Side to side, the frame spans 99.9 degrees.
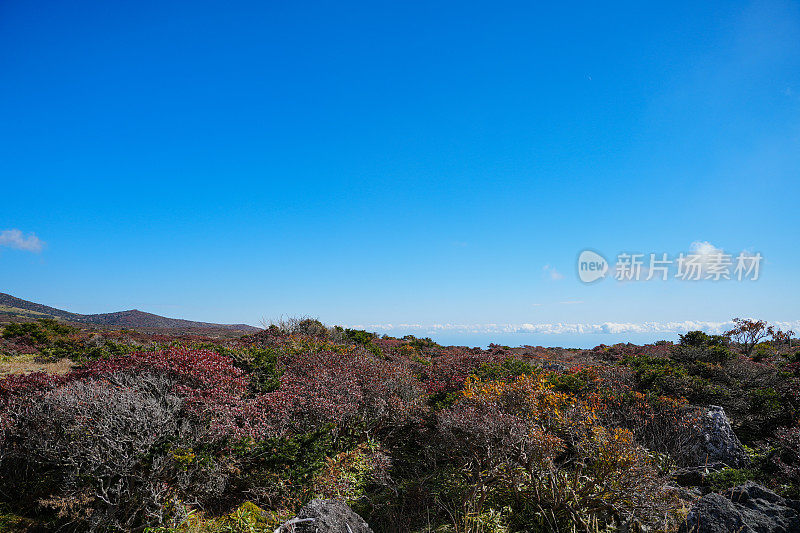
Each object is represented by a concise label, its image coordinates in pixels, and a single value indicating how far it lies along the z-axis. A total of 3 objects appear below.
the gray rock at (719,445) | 6.23
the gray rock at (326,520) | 3.46
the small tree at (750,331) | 20.00
